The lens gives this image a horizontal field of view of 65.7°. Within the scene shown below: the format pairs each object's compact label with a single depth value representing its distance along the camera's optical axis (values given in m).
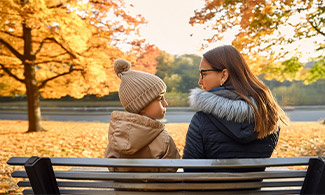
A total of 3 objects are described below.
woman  1.26
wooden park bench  1.16
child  1.26
